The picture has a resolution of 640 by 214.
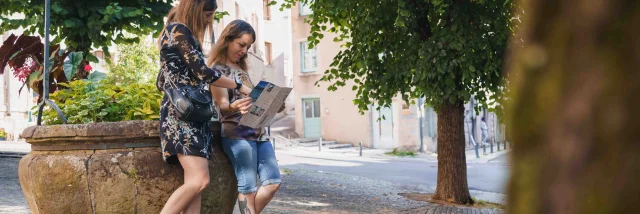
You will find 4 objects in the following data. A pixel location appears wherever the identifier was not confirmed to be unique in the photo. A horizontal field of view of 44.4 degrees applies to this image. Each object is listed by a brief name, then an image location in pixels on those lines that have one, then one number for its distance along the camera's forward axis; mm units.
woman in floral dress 4031
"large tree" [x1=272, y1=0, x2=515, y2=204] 10023
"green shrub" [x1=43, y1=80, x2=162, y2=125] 4637
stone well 4195
